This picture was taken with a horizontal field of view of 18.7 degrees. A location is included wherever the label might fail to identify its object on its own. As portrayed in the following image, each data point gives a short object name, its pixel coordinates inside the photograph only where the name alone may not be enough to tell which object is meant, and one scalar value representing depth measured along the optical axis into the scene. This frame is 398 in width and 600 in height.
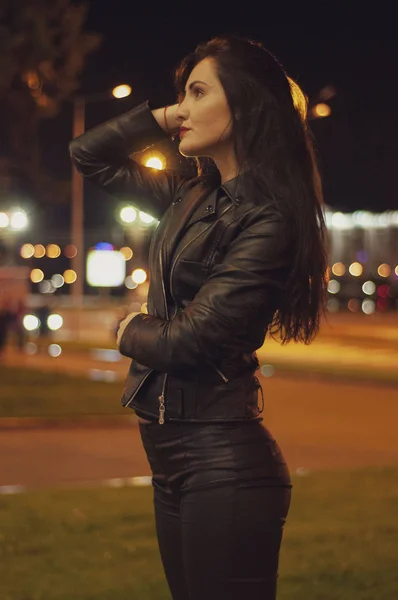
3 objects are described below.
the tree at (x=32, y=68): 17.81
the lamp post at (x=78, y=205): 33.50
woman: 2.72
